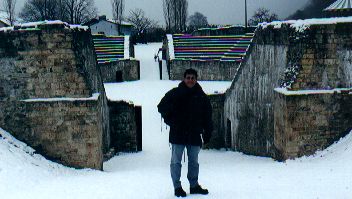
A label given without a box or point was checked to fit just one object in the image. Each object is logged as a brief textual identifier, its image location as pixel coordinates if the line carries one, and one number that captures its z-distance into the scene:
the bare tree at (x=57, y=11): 60.83
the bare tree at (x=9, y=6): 54.59
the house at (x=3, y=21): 62.47
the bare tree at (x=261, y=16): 65.19
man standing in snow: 6.20
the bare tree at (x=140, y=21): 77.54
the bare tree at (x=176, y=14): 56.12
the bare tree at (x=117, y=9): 57.77
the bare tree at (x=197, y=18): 108.25
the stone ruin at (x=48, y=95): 10.45
